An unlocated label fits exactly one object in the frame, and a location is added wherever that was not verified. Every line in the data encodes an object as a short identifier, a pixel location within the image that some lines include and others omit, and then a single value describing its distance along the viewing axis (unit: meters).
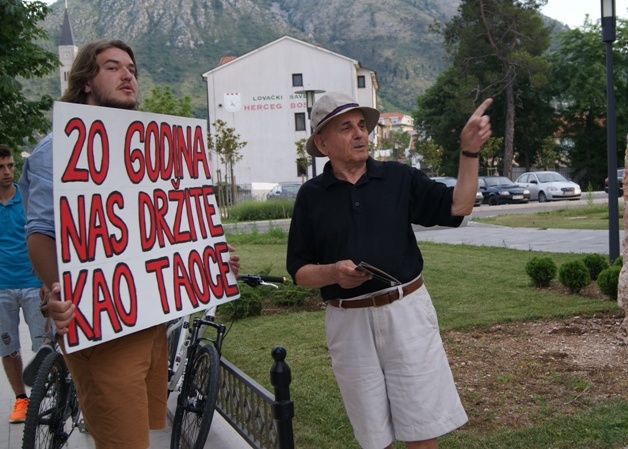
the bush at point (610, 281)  8.52
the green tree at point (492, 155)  55.81
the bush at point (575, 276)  9.42
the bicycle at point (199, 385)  4.70
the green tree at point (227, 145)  42.62
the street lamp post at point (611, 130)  10.30
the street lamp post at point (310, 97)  22.39
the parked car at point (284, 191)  41.59
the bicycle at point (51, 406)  4.60
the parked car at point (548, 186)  38.59
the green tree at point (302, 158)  48.17
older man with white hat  3.47
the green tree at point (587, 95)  54.06
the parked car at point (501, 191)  39.69
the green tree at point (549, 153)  56.81
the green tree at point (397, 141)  100.45
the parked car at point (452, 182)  35.91
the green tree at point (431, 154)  59.25
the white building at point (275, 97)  63.84
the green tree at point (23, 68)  11.00
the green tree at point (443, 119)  60.72
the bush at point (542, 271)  10.15
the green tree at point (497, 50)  52.06
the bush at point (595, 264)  10.02
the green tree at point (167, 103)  48.73
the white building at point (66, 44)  115.94
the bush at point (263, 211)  35.04
